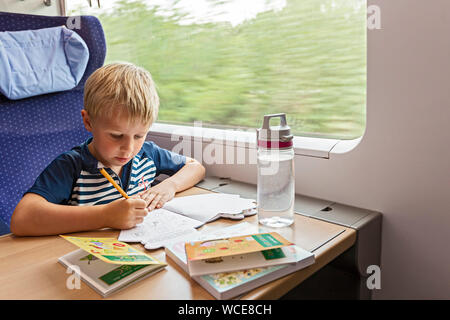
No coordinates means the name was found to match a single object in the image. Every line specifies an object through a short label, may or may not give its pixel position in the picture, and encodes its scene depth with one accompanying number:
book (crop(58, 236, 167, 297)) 0.70
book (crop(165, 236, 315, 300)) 0.66
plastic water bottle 0.95
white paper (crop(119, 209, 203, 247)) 0.91
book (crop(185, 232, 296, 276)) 0.72
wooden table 0.69
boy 0.96
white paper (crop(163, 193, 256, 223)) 1.04
